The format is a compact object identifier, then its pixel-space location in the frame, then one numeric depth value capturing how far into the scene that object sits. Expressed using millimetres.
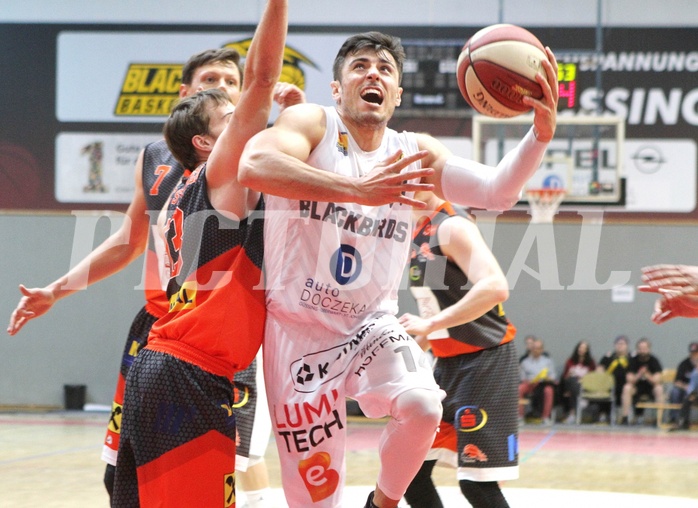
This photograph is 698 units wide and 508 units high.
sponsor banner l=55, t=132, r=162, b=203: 16812
